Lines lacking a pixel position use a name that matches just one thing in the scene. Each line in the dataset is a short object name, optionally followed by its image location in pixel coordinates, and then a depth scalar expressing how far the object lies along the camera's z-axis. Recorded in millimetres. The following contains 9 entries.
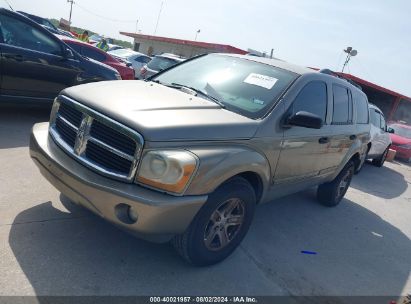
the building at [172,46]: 28811
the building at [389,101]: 25297
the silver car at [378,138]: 10174
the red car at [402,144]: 14219
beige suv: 2691
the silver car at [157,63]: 11891
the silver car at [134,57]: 18047
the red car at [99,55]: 9640
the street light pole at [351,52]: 25766
